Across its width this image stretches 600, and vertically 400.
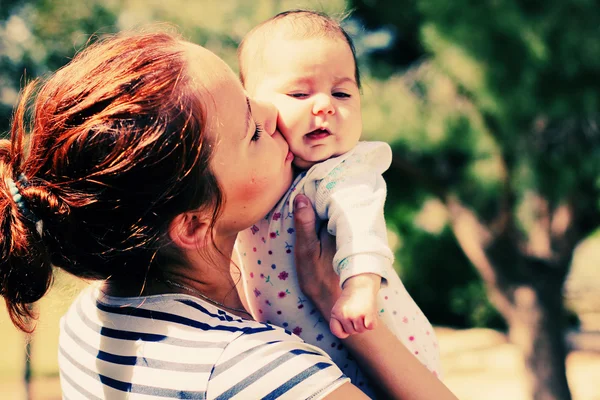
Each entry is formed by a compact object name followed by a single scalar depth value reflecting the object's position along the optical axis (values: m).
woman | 1.10
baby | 1.38
